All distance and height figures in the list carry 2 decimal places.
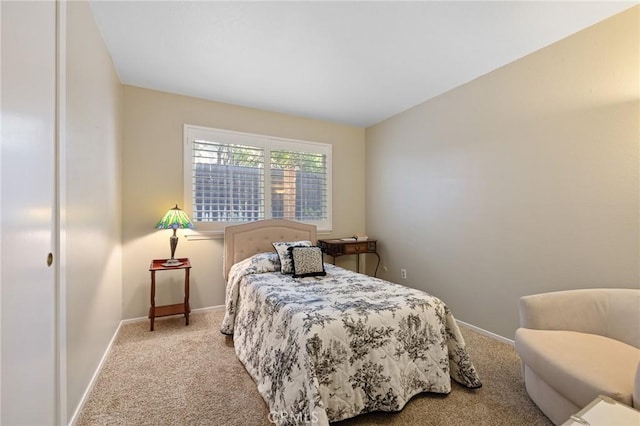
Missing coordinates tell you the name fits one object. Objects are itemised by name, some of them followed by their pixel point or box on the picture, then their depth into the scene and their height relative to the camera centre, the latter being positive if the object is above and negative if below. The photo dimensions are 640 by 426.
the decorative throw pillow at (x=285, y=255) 2.83 -0.43
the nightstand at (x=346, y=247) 3.82 -0.48
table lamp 2.90 -0.09
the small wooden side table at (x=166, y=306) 2.80 -0.94
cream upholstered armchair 1.30 -0.77
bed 1.52 -0.84
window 3.38 +0.48
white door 0.95 +0.01
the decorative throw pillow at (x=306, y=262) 2.70 -0.48
